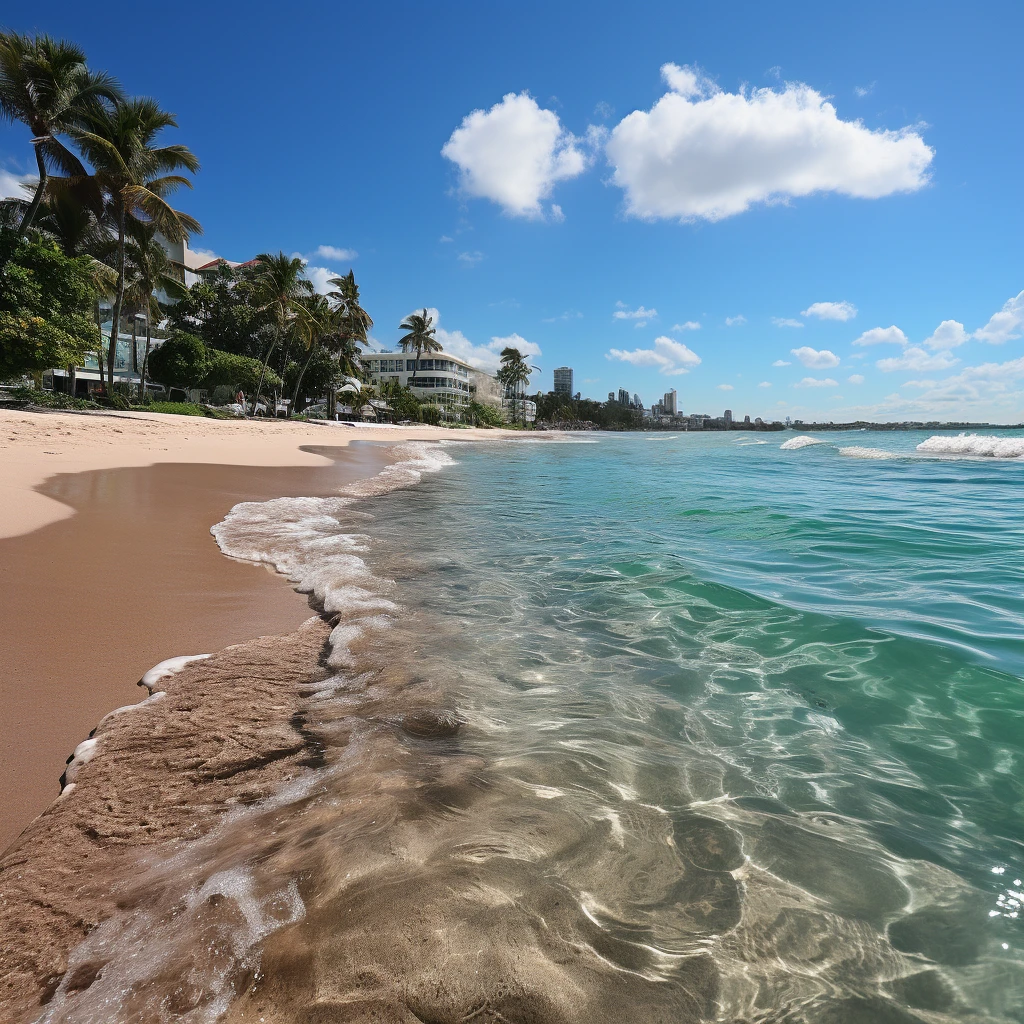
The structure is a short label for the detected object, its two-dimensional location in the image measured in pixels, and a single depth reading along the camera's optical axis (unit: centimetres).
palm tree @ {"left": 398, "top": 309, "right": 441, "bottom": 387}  6869
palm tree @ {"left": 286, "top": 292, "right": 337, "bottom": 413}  3791
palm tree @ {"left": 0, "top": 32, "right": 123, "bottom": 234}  1973
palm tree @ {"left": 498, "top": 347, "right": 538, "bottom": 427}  9556
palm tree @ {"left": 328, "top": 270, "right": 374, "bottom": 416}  4844
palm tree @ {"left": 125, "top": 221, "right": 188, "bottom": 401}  2758
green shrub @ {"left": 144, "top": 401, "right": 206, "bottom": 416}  2723
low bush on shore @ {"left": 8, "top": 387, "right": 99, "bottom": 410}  2083
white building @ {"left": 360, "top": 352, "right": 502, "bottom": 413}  9169
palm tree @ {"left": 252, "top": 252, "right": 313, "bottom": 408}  3744
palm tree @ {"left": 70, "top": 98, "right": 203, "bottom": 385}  2305
